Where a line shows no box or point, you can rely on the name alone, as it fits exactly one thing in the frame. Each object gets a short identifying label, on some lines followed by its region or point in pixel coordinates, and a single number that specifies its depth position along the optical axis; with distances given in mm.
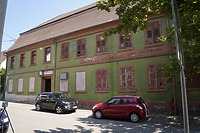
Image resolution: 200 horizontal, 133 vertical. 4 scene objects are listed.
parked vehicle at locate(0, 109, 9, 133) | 5512
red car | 8498
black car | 11234
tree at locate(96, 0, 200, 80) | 6289
